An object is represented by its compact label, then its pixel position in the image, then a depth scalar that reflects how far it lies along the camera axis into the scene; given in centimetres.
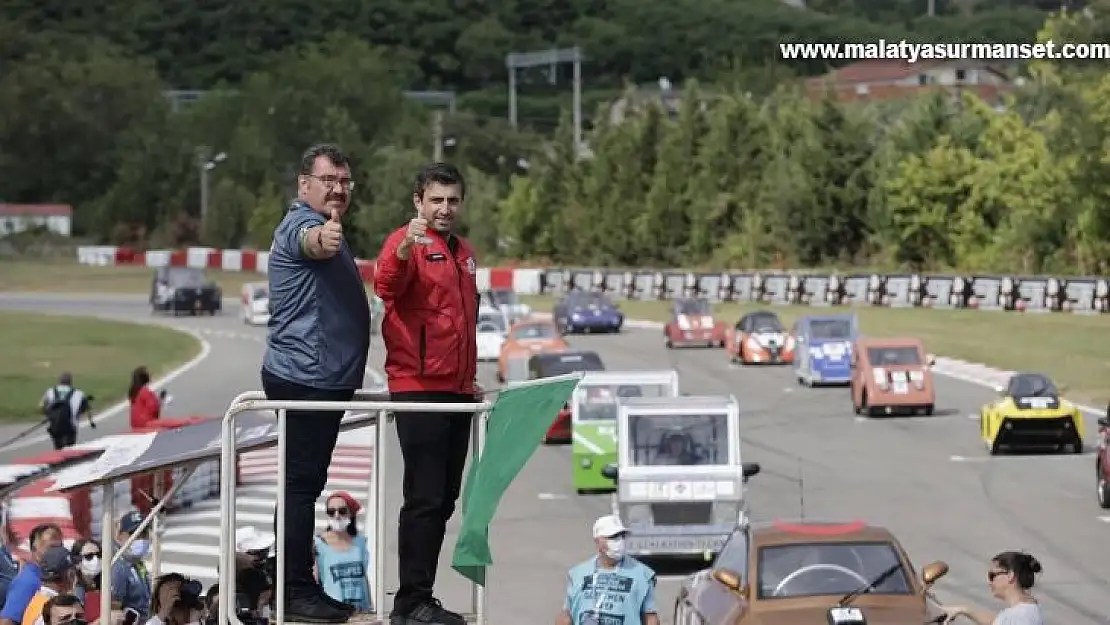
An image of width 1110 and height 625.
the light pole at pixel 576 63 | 15008
